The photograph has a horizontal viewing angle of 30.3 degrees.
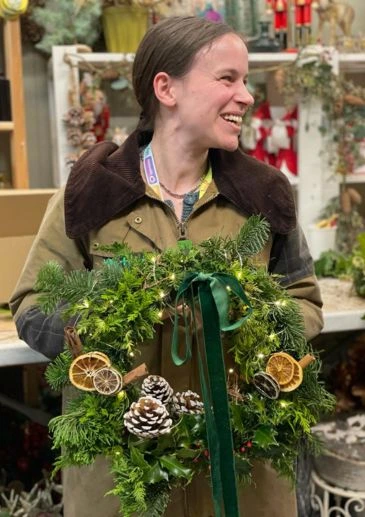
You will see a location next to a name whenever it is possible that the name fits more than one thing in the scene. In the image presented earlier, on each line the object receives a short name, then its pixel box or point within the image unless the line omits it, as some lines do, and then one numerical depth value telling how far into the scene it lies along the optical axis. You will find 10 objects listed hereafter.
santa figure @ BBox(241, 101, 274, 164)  2.17
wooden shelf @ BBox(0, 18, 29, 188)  1.93
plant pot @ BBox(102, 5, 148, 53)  2.03
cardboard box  1.57
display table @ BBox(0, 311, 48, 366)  1.43
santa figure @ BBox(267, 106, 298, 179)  2.18
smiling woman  1.09
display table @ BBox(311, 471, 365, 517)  1.69
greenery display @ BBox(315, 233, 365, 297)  1.82
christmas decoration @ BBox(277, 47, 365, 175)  2.11
